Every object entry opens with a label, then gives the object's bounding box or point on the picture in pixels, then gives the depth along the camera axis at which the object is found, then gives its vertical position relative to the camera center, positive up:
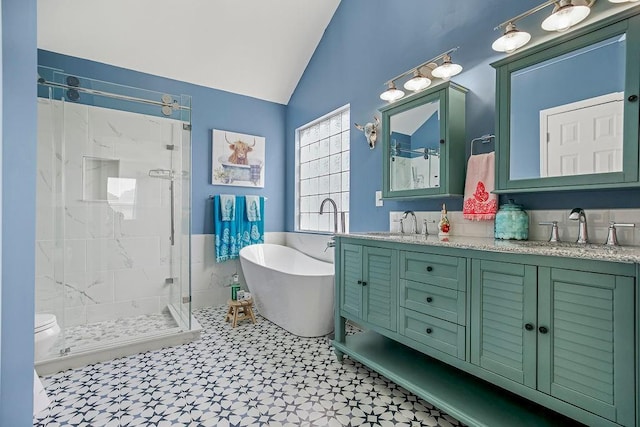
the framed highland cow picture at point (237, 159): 3.70 +0.65
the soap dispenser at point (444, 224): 2.12 -0.08
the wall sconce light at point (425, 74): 2.07 +0.98
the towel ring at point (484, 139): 1.92 +0.47
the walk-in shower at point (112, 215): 2.67 -0.04
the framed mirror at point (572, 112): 1.29 +0.49
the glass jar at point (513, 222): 1.71 -0.05
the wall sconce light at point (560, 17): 1.50 +0.98
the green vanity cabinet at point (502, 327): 1.06 -0.51
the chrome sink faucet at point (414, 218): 2.41 -0.05
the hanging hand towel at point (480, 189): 1.86 +0.14
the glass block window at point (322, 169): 3.41 +0.51
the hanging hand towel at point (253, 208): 3.77 +0.04
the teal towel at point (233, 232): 3.61 -0.25
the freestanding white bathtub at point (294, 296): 2.62 -0.77
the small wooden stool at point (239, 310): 2.98 -0.99
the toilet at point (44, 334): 2.07 -0.85
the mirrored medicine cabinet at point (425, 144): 2.02 +0.49
